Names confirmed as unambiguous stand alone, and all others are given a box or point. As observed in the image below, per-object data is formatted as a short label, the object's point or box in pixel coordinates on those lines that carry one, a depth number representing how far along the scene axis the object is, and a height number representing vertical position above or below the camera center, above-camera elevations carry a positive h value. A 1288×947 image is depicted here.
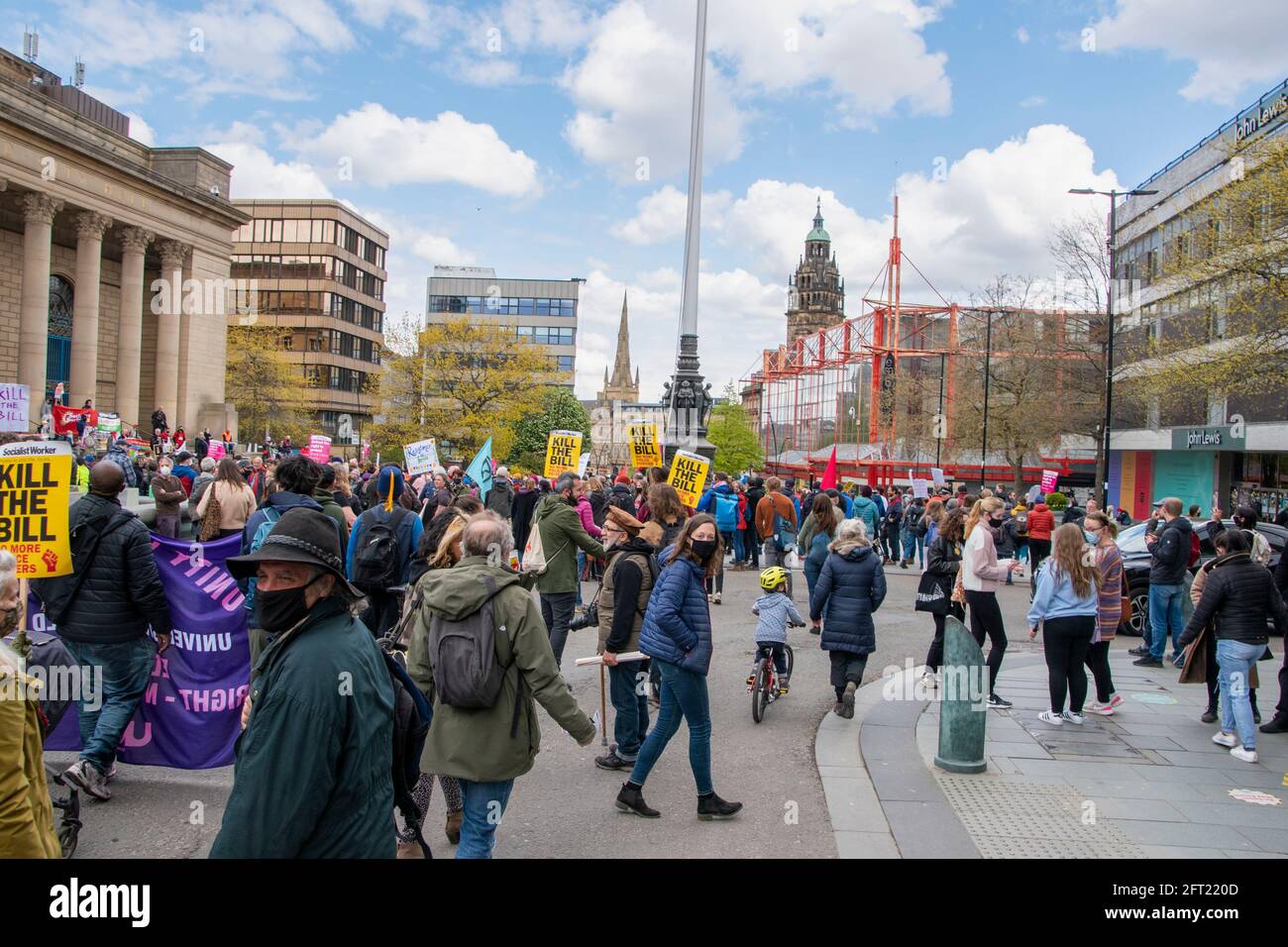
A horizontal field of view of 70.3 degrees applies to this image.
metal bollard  6.56 -1.65
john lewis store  30.84 +0.69
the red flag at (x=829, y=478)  21.54 -0.17
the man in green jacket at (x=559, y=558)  8.08 -0.85
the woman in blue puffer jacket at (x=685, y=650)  5.57 -1.13
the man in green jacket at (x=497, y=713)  4.04 -1.14
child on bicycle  8.16 -1.29
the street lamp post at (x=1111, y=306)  24.44 +5.12
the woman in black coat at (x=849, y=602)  8.12 -1.16
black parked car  12.95 -1.07
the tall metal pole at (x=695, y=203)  20.75 +6.11
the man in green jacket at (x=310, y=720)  2.60 -0.78
